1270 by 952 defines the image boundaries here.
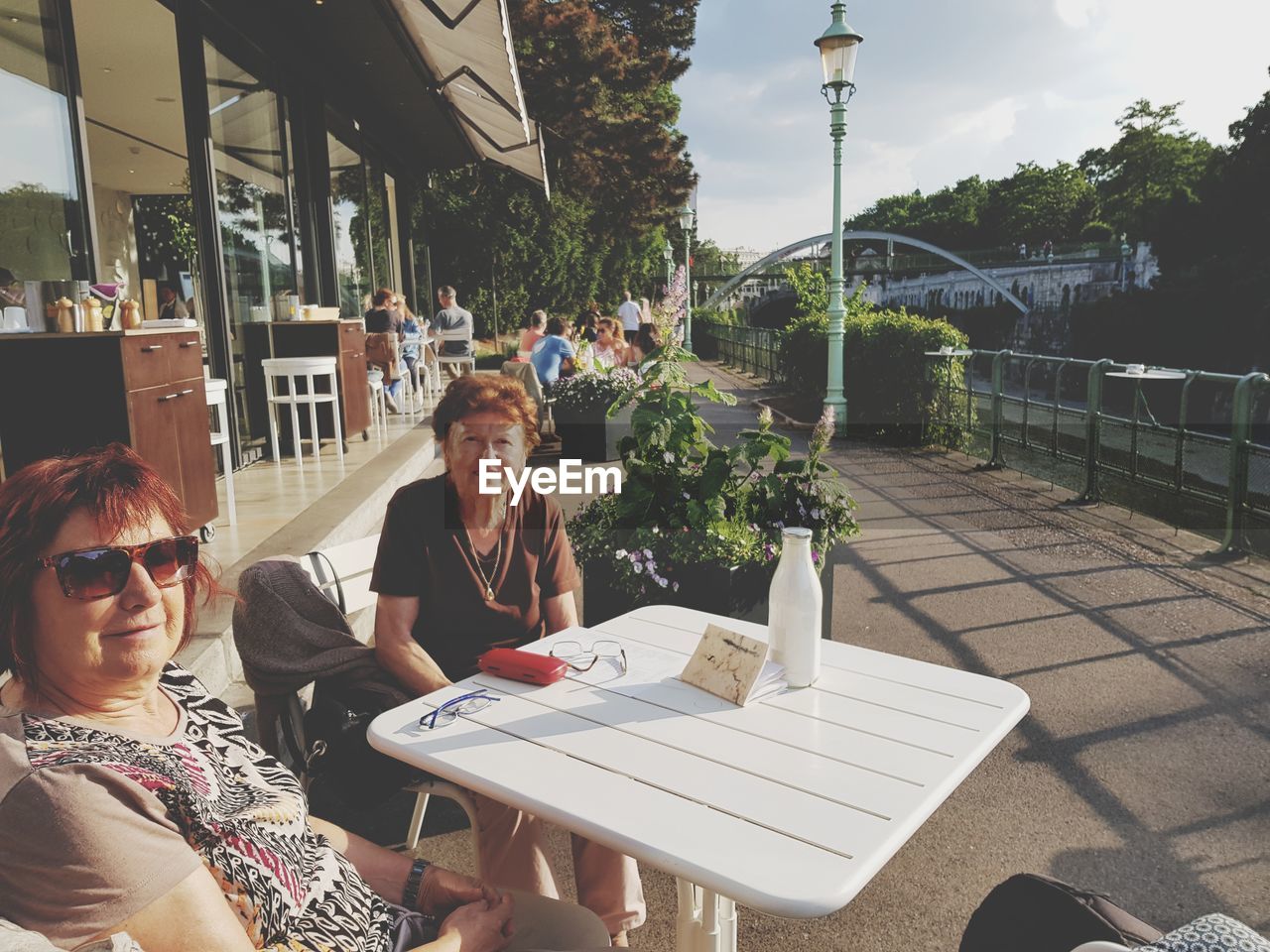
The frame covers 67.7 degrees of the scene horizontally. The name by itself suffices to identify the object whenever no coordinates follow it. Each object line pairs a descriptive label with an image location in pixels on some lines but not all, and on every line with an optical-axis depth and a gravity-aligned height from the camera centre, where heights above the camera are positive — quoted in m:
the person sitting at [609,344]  11.98 -0.14
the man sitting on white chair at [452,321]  14.30 +0.24
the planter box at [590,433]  9.13 -0.97
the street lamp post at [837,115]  11.12 +2.53
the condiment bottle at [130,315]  4.24 +0.14
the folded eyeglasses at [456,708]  1.94 -0.78
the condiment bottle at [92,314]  4.10 +0.14
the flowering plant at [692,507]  3.39 -0.66
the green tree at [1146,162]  74.18 +12.68
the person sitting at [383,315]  10.74 +0.27
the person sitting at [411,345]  11.82 -0.08
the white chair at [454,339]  14.10 -0.05
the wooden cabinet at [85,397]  3.99 -0.21
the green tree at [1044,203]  100.56 +12.68
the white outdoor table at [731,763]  1.42 -0.78
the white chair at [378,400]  9.63 -0.62
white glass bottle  1.95 -0.60
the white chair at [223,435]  5.25 -0.51
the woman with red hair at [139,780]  1.13 -0.58
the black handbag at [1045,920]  1.33 -0.87
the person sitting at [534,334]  12.23 +0.01
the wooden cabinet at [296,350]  7.78 -0.07
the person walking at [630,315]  20.88 +0.37
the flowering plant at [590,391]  9.09 -0.55
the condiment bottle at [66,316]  4.05 +0.13
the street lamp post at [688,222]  26.86 +3.12
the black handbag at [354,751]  2.34 -1.00
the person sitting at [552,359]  10.47 -0.27
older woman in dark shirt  2.50 -0.61
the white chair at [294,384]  7.19 -0.31
